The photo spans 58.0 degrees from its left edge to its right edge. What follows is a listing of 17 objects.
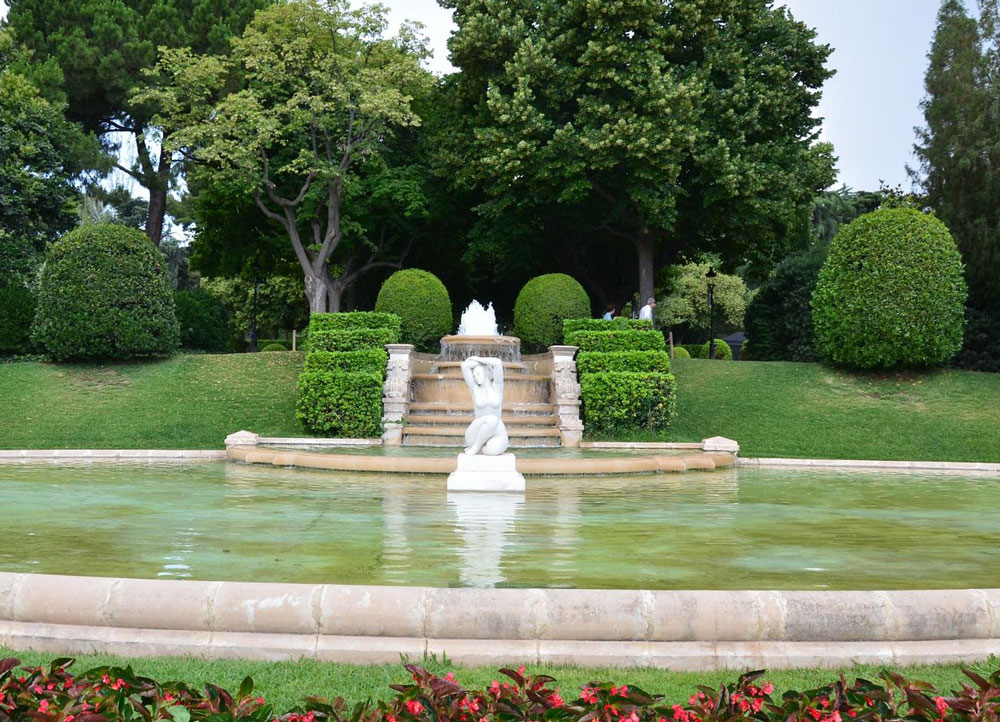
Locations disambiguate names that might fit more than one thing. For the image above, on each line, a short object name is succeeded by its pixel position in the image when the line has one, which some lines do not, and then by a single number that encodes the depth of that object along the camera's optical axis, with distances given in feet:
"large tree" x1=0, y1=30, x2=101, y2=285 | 95.45
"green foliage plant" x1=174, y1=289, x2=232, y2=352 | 100.32
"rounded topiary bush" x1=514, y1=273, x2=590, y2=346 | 81.25
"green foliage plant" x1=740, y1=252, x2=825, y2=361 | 99.30
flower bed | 11.44
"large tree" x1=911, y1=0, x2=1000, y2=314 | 93.30
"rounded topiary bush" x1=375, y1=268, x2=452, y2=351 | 79.20
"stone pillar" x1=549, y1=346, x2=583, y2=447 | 60.44
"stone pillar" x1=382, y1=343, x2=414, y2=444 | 60.54
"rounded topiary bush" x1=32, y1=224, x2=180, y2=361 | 73.26
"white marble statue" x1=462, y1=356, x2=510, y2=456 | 36.78
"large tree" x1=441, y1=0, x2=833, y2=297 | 85.30
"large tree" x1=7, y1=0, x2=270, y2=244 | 116.98
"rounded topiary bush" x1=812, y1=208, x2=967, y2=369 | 72.79
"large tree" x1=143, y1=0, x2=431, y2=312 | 97.35
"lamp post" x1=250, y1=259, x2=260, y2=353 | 119.44
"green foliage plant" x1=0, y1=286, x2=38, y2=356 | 82.64
